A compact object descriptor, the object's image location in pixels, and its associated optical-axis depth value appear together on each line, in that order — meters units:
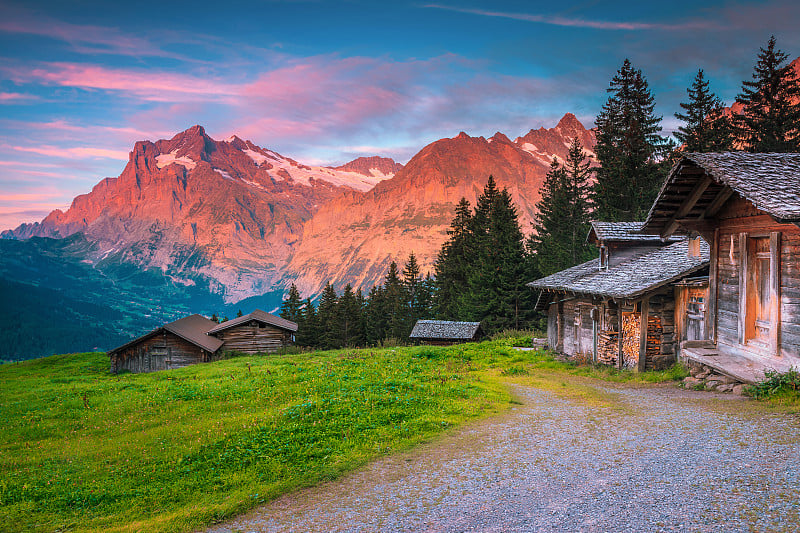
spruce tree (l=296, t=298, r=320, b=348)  72.44
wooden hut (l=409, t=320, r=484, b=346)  45.53
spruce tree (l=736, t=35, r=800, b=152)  42.12
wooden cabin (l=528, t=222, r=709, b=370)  18.27
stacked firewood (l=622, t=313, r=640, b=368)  19.00
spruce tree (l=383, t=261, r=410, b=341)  75.94
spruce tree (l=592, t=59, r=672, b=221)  49.31
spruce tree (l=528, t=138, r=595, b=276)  63.69
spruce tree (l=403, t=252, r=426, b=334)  78.75
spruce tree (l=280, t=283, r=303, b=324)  77.56
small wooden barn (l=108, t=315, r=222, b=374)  40.41
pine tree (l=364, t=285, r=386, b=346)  78.81
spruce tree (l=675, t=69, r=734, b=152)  45.16
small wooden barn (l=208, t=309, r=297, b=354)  43.94
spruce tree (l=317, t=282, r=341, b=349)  70.94
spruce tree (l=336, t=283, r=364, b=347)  72.69
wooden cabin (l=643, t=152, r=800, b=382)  11.41
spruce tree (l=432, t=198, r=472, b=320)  71.81
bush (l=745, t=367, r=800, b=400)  11.02
